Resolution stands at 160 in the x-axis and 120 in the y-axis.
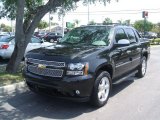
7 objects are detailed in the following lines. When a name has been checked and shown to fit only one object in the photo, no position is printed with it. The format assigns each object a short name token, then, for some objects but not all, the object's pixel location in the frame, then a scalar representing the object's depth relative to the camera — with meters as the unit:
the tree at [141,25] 54.31
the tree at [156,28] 52.73
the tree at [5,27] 77.48
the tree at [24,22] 5.80
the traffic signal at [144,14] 19.77
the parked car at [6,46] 9.07
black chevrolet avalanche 3.79
